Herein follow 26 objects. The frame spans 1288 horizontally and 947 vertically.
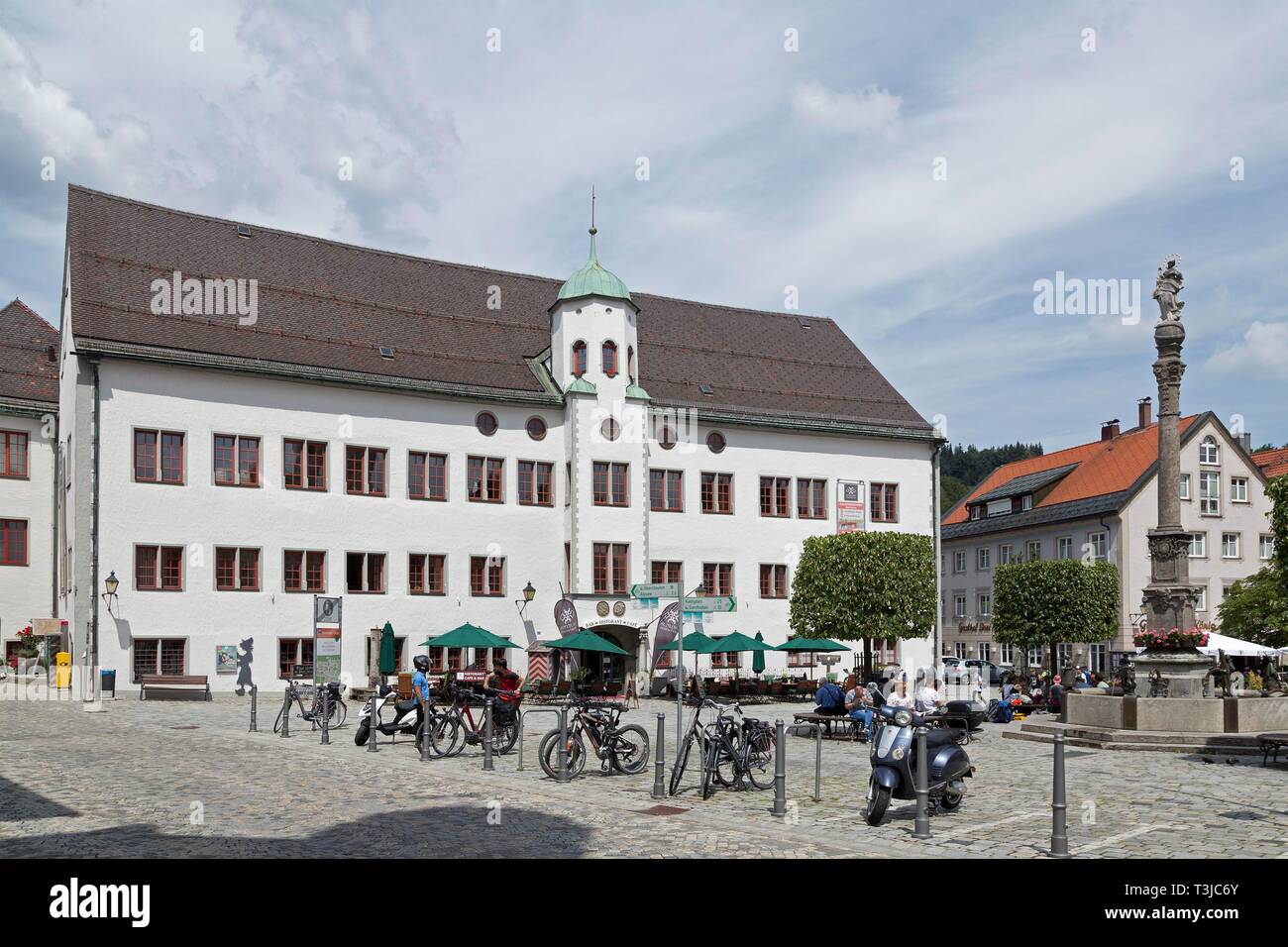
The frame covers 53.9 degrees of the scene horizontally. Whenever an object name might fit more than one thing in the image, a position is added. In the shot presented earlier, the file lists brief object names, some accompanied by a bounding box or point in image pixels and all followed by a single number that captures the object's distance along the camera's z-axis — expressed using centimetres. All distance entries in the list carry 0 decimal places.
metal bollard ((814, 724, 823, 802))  1458
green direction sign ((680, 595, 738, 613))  1598
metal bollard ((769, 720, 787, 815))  1302
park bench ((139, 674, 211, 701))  3344
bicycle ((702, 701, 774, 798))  1466
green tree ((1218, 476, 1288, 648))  4603
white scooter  2100
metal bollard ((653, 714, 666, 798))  1423
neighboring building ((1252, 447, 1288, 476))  6400
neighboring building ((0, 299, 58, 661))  4375
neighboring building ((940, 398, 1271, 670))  5938
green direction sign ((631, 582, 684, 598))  1522
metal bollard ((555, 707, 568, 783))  1571
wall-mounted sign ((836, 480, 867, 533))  4791
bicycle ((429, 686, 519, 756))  1936
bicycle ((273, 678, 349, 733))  2370
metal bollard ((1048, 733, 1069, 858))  1030
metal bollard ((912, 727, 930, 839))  1170
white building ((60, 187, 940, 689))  3650
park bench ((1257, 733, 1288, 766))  1805
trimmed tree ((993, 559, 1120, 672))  5312
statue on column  2471
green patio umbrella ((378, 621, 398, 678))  3759
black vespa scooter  1259
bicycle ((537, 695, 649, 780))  1627
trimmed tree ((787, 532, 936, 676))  4090
